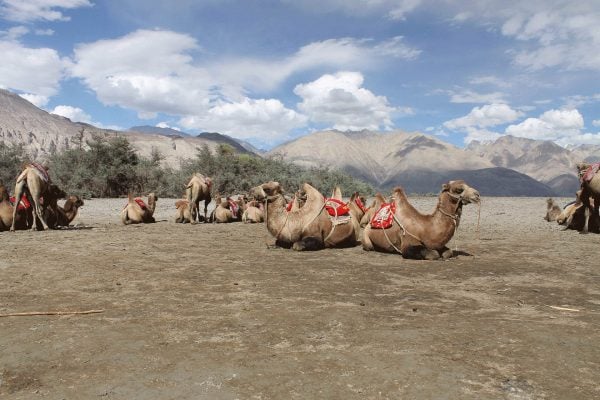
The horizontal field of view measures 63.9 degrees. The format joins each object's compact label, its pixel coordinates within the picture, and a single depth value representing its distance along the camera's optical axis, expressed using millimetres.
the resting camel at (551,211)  16891
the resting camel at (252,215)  17156
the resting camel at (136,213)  15617
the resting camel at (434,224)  9000
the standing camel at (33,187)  12289
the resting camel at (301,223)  10359
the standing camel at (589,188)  12516
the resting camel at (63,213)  13516
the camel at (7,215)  12500
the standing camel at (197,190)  15961
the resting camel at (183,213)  16578
